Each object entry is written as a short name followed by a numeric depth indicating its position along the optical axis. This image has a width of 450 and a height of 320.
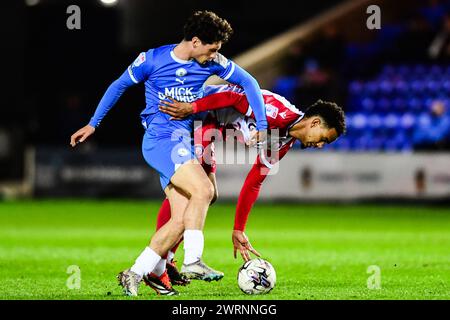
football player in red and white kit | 15.60
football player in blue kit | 14.59
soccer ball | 15.00
